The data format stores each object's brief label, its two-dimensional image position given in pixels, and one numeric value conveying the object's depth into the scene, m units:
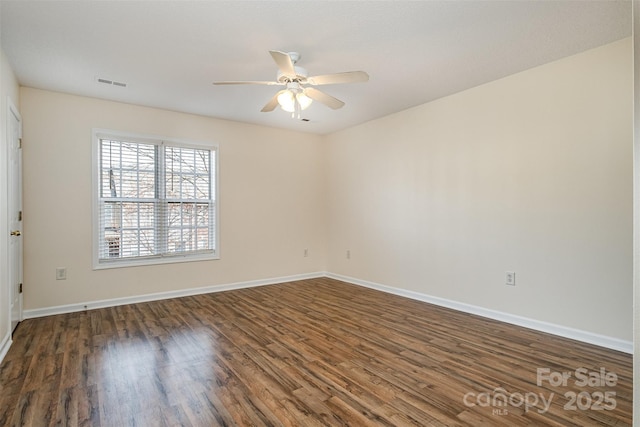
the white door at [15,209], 3.06
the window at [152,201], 4.12
